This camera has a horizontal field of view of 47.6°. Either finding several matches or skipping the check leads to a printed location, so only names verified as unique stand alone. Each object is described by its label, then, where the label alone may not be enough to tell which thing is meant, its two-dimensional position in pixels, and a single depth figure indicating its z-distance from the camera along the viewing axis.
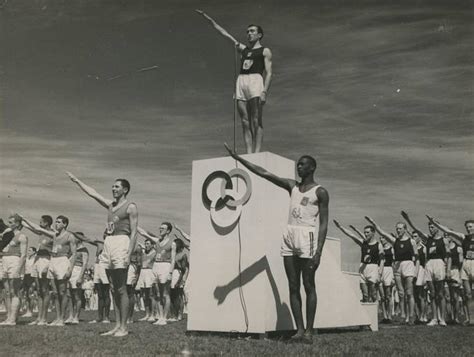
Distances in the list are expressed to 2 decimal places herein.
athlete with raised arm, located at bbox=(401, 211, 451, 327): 11.50
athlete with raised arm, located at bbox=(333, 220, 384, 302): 12.51
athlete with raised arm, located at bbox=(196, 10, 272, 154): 7.73
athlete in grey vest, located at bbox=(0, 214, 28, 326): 9.48
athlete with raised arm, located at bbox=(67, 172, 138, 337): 7.22
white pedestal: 6.86
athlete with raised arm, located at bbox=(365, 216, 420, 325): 11.87
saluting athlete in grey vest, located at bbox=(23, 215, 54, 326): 9.85
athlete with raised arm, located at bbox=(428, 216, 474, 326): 10.80
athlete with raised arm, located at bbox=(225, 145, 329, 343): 6.17
